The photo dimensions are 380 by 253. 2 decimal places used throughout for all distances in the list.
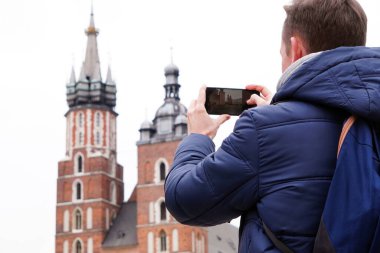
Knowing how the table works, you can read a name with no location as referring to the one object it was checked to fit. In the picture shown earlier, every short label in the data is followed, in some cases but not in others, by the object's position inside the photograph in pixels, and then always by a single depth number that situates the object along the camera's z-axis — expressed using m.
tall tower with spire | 46.12
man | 1.85
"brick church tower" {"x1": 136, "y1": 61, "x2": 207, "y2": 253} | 44.03
